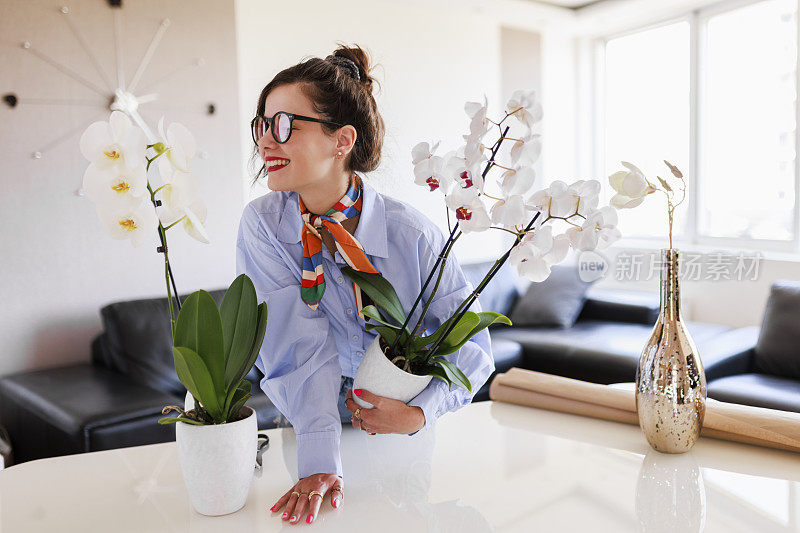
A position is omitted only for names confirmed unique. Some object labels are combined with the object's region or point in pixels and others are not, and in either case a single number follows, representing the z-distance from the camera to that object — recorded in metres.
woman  1.19
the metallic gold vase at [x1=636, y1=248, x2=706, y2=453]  1.15
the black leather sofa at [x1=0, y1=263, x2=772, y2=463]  2.80
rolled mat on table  1.18
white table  0.95
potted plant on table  0.87
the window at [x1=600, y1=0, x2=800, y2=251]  4.68
